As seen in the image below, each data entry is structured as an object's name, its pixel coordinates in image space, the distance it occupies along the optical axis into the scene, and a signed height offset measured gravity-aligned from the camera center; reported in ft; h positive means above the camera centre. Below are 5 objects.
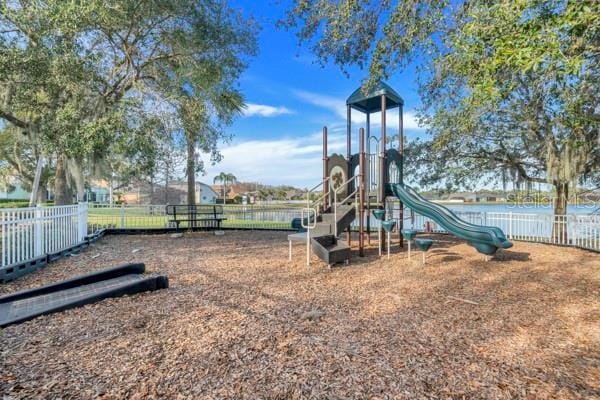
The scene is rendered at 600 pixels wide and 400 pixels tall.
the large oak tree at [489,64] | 10.14 +6.44
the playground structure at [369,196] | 19.62 +0.38
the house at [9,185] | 73.13 +4.96
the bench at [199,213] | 35.01 -1.17
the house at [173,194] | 119.24 +4.26
